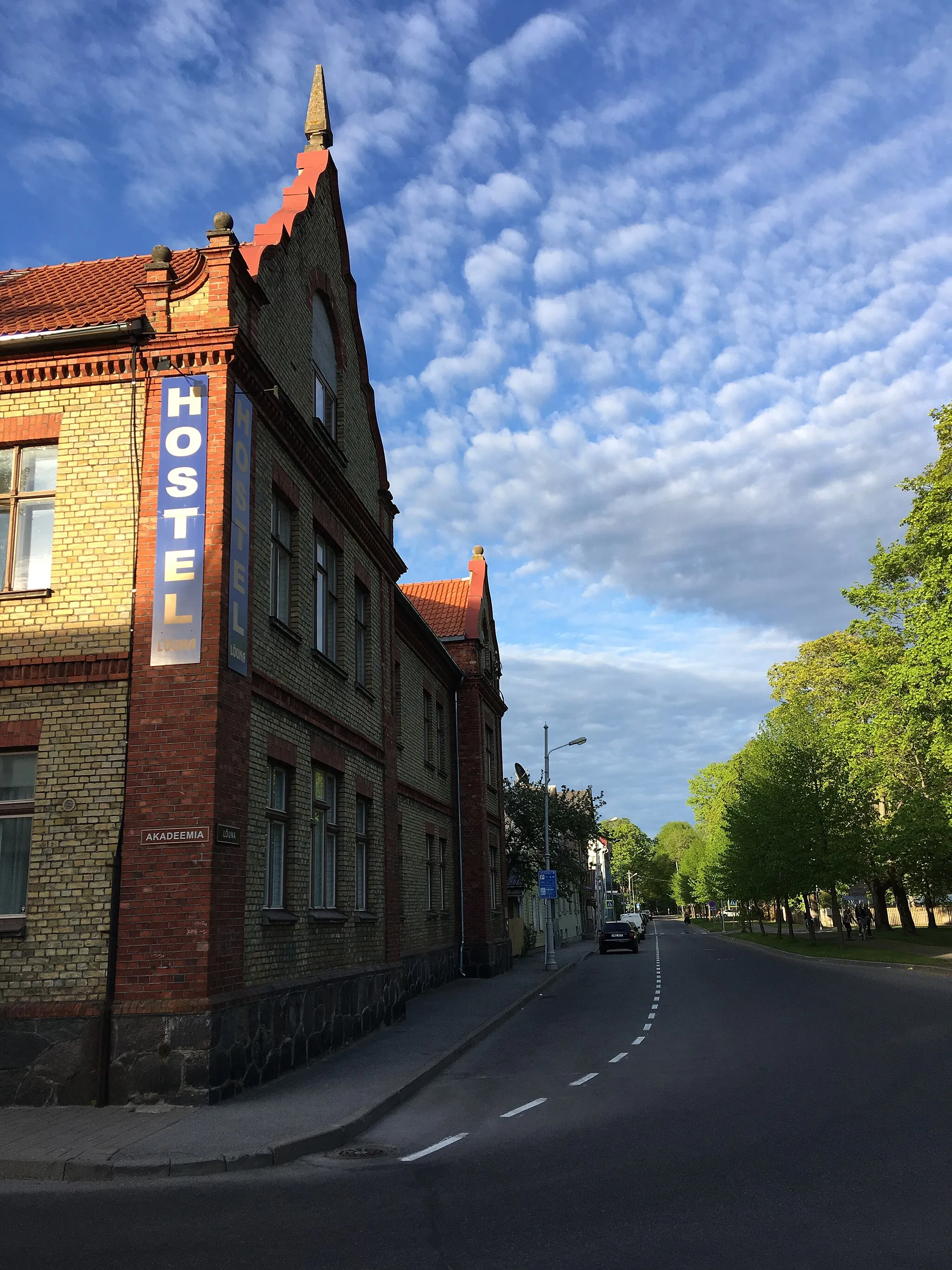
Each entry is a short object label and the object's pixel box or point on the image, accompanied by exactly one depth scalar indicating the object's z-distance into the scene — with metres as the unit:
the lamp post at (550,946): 33.34
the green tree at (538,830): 42.28
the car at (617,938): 49.41
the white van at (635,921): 59.94
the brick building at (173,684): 10.75
